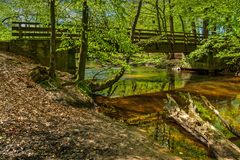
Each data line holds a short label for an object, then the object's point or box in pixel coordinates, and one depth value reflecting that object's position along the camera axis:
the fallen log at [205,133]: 6.66
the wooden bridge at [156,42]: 14.35
